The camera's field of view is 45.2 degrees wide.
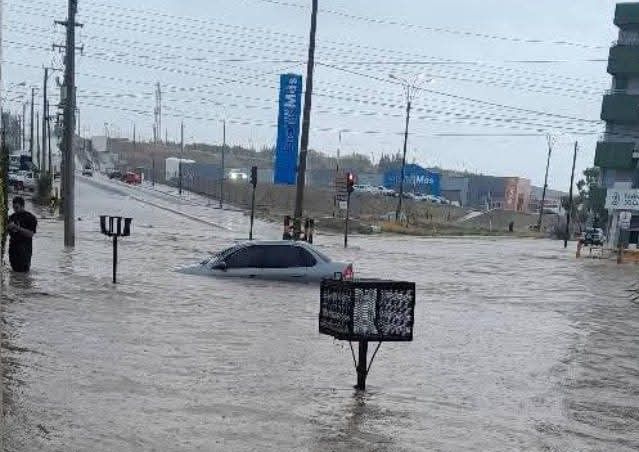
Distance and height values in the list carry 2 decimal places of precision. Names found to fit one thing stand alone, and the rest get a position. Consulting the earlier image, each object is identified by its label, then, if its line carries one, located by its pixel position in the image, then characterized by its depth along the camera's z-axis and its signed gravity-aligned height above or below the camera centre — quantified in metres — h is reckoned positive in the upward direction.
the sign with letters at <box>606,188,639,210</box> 48.94 -1.44
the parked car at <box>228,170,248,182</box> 111.50 -4.12
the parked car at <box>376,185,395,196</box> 103.25 -4.45
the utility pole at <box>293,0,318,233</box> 30.47 +0.78
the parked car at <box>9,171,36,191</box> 57.69 -3.71
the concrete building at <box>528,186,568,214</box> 118.54 -5.52
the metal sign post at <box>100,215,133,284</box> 15.88 -1.92
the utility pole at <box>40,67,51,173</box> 66.65 +2.21
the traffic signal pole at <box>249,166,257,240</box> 32.91 -1.17
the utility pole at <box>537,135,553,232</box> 88.00 -1.23
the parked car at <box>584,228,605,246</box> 50.06 -4.47
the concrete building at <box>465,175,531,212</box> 120.94 -4.06
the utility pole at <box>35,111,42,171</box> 89.51 +0.08
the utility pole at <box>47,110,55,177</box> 68.24 +0.45
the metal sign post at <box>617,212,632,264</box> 42.48 -2.42
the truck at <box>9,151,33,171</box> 67.94 -2.77
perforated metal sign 8.02 -1.60
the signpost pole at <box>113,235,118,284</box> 16.39 -2.58
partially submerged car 17.88 -2.61
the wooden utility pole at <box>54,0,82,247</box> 26.00 +0.51
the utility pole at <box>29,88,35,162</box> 81.84 +1.56
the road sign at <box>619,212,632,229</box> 42.53 -2.34
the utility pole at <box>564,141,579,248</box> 57.79 -0.44
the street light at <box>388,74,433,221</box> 64.39 +3.85
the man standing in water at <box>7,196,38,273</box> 15.30 -2.12
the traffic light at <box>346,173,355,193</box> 37.50 -1.25
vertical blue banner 32.47 +0.96
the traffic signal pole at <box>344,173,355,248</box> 37.50 -1.30
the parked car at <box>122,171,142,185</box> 102.31 -5.16
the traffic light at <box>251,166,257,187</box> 32.92 -1.16
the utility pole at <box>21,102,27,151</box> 115.44 +1.46
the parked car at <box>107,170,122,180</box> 111.38 -5.32
